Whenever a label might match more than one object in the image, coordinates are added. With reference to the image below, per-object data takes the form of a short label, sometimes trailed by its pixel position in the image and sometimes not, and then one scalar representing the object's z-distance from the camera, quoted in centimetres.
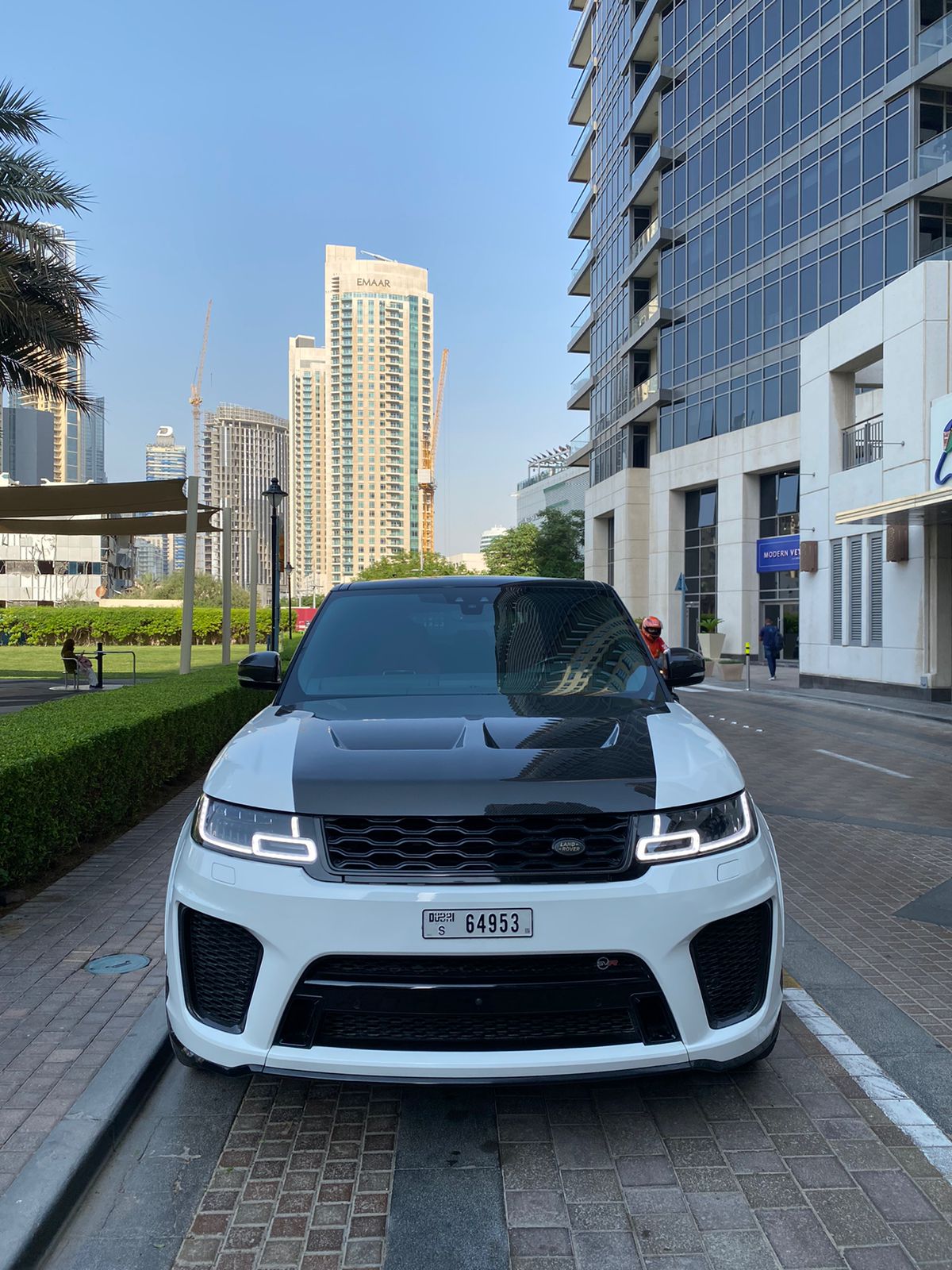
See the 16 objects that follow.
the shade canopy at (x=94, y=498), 1773
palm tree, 1462
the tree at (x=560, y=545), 7084
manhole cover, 449
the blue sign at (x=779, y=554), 3678
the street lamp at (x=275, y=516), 2203
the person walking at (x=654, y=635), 1225
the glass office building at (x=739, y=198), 2886
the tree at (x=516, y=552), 7388
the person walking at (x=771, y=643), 3059
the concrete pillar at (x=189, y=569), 1586
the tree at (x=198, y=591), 9169
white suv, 272
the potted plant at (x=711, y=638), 3581
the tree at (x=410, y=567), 9481
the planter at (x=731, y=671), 2867
